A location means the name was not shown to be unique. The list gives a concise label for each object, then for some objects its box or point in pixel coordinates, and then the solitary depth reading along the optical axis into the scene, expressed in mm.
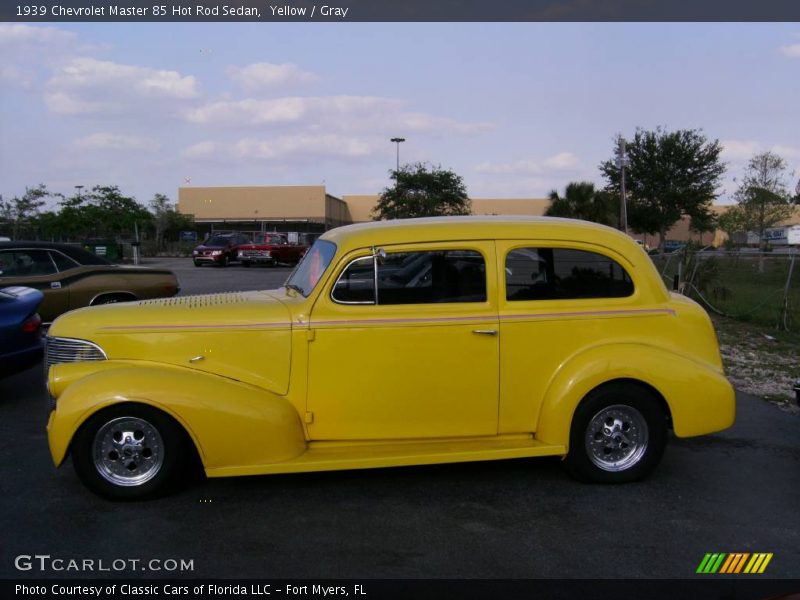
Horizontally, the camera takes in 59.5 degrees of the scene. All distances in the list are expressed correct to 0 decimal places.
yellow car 4473
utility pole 25430
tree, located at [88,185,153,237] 42344
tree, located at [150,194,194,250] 52594
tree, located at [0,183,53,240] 39750
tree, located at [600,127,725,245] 39969
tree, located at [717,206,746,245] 35888
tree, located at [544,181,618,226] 38344
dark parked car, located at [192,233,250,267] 32312
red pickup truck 32125
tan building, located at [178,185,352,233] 61188
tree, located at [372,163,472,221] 37156
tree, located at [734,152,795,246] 32656
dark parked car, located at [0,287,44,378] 6918
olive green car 9609
